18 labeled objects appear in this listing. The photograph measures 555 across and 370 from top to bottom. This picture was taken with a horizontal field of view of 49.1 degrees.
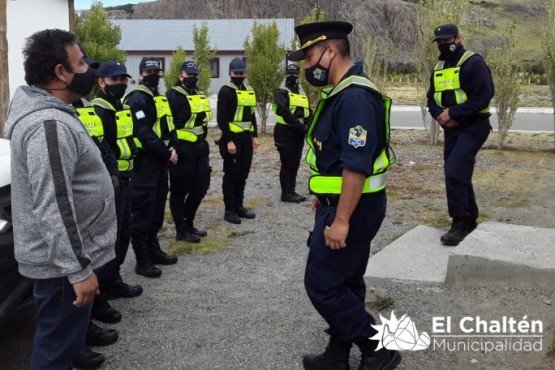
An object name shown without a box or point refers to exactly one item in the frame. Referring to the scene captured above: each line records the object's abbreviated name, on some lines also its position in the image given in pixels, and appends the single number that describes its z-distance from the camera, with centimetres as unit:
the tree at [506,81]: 1394
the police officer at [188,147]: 637
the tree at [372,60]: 1602
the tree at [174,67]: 1945
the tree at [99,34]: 1631
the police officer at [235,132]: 730
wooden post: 1112
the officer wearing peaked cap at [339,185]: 321
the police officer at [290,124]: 838
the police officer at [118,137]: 466
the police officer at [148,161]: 539
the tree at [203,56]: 1920
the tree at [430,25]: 1394
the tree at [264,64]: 1717
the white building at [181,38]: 3944
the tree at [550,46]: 1386
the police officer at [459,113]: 567
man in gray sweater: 254
